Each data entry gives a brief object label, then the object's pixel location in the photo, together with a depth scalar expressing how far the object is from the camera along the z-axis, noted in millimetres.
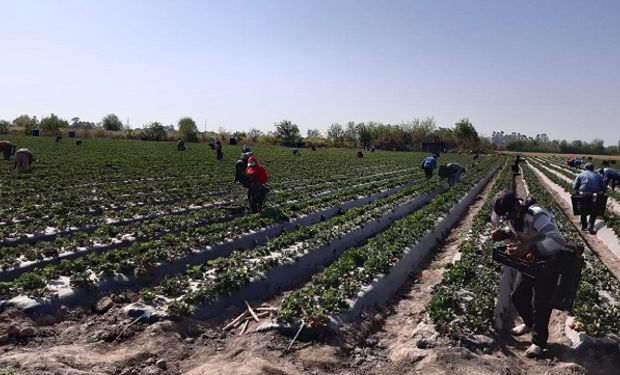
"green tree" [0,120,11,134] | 72625
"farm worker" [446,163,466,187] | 23812
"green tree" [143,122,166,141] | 84000
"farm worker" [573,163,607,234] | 14195
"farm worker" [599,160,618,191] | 20733
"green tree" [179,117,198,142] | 89250
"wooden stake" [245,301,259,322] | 6845
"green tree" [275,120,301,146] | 111750
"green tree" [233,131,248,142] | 102238
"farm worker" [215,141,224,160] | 37000
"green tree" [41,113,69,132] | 86562
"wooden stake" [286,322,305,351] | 5927
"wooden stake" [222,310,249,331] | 6712
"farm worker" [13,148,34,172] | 22609
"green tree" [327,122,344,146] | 121000
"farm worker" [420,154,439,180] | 25484
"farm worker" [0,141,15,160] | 26494
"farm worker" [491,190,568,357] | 5703
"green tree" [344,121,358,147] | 119188
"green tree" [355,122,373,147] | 113638
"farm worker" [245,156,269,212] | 13883
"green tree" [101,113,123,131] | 117000
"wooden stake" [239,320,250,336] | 6534
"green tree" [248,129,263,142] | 104256
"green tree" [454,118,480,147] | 121512
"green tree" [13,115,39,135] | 77775
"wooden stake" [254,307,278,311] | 7142
